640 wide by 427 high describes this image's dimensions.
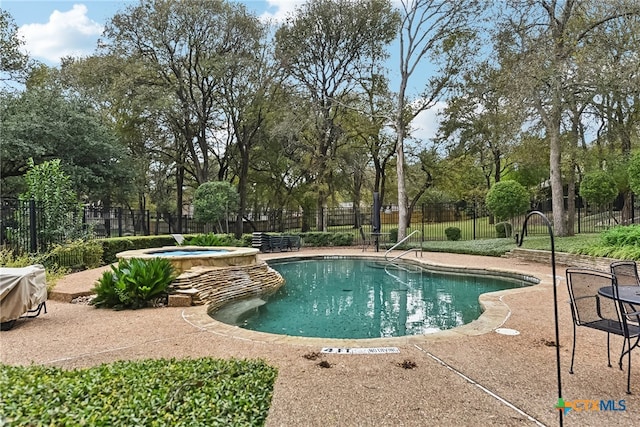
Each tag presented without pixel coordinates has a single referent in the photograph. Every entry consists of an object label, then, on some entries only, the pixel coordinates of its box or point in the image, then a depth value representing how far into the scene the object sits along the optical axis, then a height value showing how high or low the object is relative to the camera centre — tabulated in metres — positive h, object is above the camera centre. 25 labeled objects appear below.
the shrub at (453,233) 17.33 -0.90
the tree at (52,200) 9.26 +0.51
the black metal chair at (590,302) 3.18 -0.77
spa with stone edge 6.46 -1.17
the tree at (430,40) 15.99 +7.55
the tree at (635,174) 11.06 +1.01
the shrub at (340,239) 17.16 -1.04
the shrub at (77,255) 8.94 -0.82
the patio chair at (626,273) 3.61 -0.60
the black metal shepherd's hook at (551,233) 2.19 -0.12
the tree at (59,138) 13.62 +3.13
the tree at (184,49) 16.30 +7.52
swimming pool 5.58 -1.62
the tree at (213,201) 15.62 +0.68
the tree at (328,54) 17.88 +7.78
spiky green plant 6.03 -1.04
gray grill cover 4.54 -0.83
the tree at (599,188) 14.18 +0.81
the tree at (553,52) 11.27 +4.87
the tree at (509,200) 14.02 +0.43
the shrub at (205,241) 11.48 -0.68
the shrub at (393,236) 17.39 -0.98
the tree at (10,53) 15.18 +6.77
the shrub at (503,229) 15.43 -0.73
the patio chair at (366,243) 15.67 -1.25
